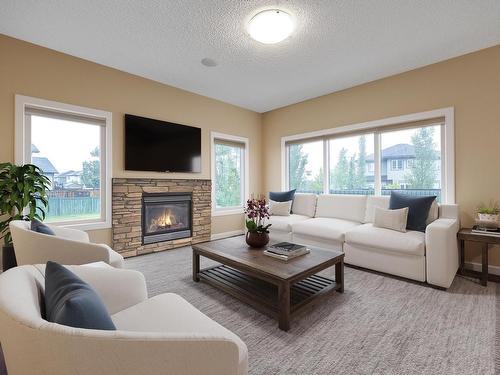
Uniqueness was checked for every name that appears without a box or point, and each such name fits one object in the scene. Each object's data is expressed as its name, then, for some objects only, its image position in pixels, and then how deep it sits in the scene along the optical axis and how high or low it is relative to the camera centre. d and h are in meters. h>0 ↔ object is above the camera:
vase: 2.59 -0.54
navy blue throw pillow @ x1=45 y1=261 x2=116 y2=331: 0.69 -0.34
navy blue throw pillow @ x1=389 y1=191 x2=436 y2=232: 2.95 -0.28
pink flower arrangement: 2.61 -0.26
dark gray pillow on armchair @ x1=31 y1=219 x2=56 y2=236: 1.96 -0.31
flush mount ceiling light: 2.28 +1.54
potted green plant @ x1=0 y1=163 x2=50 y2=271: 2.43 -0.03
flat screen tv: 3.65 +0.69
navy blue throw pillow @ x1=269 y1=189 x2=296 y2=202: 4.60 -0.15
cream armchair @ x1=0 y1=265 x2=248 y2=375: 0.60 -0.42
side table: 2.44 -0.54
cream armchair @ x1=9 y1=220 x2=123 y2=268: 1.80 -0.45
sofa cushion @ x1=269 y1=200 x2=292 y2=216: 4.40 -0.36
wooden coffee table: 1.87 -0.83
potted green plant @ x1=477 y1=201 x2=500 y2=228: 2.66 -0.32
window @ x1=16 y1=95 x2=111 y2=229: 2.94 +0.46
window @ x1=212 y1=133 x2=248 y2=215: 4.80 +0.31
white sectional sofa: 2.48 -0.60
